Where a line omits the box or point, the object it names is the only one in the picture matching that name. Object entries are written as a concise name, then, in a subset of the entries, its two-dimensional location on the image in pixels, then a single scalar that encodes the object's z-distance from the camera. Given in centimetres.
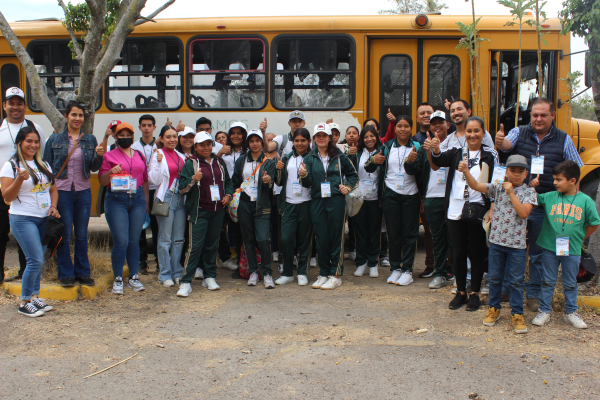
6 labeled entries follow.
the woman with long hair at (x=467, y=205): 474
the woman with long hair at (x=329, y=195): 589
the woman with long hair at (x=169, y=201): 575
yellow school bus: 722
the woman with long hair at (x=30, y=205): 473
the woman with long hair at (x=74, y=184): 519
